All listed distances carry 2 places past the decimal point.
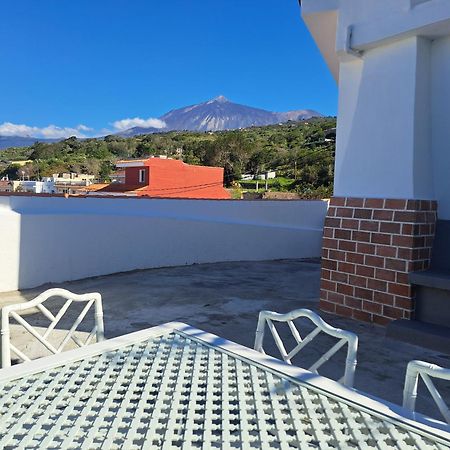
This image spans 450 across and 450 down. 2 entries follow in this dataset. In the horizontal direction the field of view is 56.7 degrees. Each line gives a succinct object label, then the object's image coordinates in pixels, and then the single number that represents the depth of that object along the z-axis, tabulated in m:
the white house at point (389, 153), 4.02
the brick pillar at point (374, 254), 4.04
